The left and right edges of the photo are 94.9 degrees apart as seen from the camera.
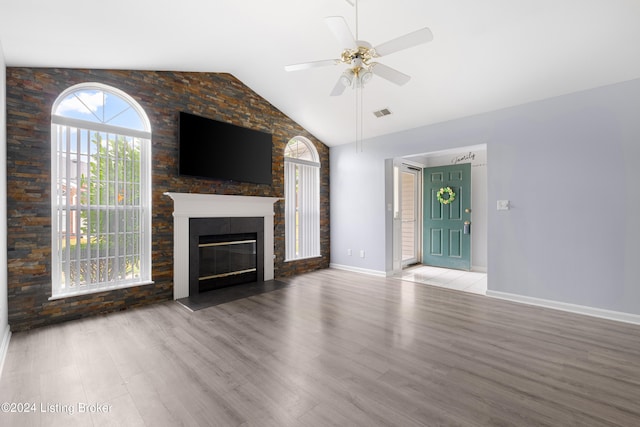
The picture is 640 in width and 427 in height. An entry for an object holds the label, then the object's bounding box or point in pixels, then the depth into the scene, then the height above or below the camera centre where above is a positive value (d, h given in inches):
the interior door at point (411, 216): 255.4 -1.3
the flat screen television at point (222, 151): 158.9 +38.4
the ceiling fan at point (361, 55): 81.0 +49.2
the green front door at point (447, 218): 232.5 -3.0
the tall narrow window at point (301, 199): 217.3 +12.4
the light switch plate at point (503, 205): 156.6 +4.9
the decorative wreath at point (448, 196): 238.4 +15.7
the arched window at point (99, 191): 128.4 +11.8
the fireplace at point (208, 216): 157.1 -0.3
